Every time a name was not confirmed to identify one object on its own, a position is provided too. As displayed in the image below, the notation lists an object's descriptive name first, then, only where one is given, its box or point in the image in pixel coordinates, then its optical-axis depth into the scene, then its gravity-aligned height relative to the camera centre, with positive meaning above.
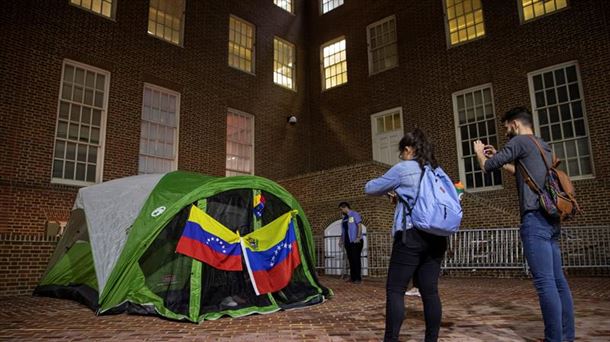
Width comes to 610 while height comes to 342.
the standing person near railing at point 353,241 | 8.84 +0.12
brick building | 9.56 +4.42
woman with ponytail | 2.70 -0.06
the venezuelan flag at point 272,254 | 5.38 -0.08
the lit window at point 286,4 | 16.59 +9.45
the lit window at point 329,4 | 17.08 +9.70
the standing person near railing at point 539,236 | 2.75 +0.06
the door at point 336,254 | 10.09 -0.16
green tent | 4.86 -0.03
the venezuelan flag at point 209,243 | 4.93 +0.07
